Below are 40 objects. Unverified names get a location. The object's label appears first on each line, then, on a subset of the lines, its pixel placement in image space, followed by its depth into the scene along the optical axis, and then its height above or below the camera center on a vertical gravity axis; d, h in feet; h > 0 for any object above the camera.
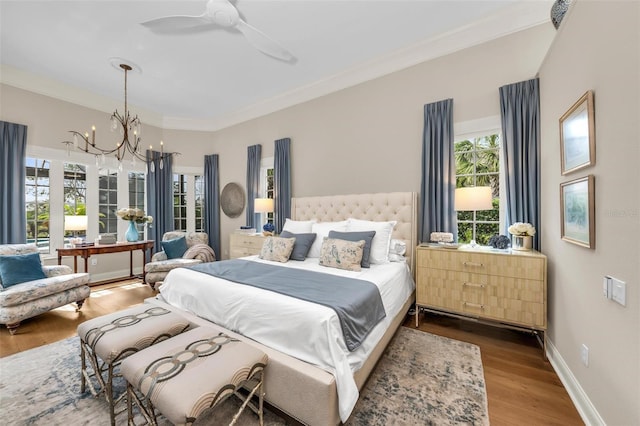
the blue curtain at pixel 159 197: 17.15 +1.16
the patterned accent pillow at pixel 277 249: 9.98 -1.43
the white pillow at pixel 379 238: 9.50 -0.96
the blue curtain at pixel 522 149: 8.39 +2.14
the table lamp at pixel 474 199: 8.32 +0.44
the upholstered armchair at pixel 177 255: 13.19 -2.35
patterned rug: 5.16 -4.15
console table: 12.07 -1.79
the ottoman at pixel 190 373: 3.61 -2.57
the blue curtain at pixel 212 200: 18.62 +1.03
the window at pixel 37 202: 13.04 +0.68
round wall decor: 17.70 +1.01
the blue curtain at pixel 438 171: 9.95 +1.63
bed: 4.62 -2.68
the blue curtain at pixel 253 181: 16.34 +2.12
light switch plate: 4.05 -1.31
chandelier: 9.83 +3.89
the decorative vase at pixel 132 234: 14.65 -1.13
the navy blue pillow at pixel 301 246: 10.30 -1.34
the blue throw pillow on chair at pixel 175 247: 14.49 -1.93
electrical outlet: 5.23 -2.99
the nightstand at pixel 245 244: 14.51 -1.83
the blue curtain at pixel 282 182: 14.62 +1.86
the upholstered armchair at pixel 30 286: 8.73 -2.65
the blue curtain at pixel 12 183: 11.83 +1.54
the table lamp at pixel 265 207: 14.79 +0.39
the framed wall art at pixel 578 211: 5.02 +0.01
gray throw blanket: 5.41 -1.90
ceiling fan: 7.34 +5.75
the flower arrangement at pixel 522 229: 8.04 -0.55
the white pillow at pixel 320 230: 10.70 -0.74
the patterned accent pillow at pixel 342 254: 8.64 -1.43
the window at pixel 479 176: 9.80 +1.44
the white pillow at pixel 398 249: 10.12 -1.46
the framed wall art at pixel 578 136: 5.00 +1.67
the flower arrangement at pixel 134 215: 14.13 -0.05
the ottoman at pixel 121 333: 4.97 -2.55
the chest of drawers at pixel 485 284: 7.37 -2.30
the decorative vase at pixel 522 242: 8.18 -0.99
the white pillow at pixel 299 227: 11.75 -0.64
